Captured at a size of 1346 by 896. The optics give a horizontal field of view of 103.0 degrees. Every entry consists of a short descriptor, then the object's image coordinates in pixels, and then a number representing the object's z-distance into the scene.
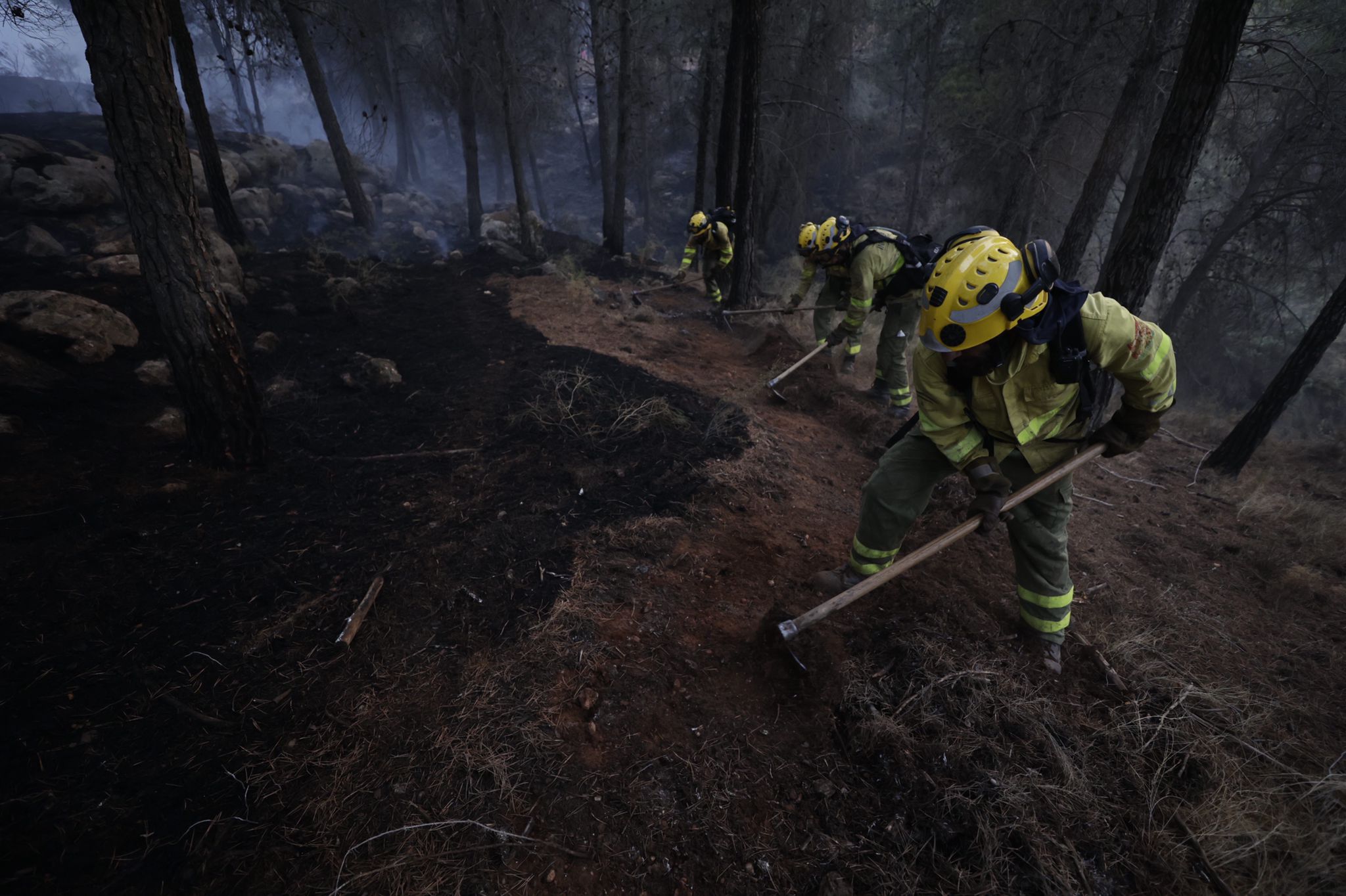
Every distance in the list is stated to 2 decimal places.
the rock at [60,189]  9.05
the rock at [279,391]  5.29
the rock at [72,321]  4.75
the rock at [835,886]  1.89
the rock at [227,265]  7.61
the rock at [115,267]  6.68
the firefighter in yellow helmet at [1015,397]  2.40
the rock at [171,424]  4.33
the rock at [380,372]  5.82
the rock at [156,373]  4.93
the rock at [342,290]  8.30
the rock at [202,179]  11.92
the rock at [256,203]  14.23
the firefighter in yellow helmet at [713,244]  9.66
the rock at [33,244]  7.53
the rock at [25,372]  4.25
